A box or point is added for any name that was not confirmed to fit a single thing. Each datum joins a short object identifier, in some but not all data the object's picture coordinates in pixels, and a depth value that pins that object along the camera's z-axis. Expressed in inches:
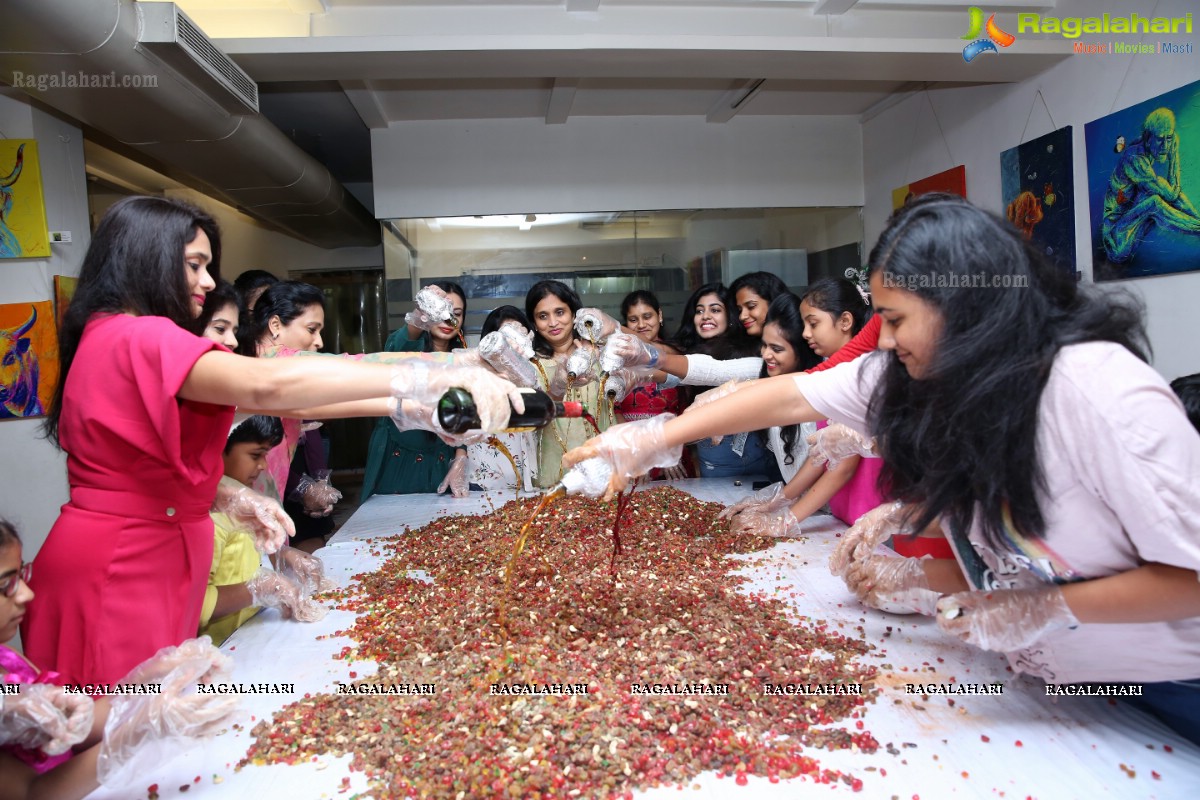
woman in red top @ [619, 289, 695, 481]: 127.0
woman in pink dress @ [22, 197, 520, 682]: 46.4
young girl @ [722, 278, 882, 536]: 87.4
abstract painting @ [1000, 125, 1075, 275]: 125.5
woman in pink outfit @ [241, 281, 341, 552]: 90.2
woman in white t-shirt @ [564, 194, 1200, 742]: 39.3
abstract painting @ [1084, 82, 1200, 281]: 101.8
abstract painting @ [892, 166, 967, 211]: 157.4
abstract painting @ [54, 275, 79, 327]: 129.8
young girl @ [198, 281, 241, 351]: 83.4
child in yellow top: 66.0
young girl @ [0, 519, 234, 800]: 38.2
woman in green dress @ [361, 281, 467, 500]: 119.6
